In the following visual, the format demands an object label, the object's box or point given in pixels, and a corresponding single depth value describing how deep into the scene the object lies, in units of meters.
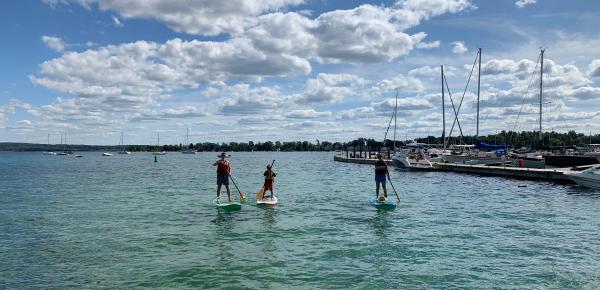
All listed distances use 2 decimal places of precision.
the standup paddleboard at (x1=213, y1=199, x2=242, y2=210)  22.06
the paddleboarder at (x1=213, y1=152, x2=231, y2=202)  23.05
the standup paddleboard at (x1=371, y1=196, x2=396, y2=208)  22.73
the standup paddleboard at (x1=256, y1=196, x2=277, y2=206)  23.89
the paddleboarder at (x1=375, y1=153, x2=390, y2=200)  24.02
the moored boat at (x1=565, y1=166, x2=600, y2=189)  31.75
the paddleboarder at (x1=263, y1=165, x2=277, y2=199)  24.28
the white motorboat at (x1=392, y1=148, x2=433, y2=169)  57.31
